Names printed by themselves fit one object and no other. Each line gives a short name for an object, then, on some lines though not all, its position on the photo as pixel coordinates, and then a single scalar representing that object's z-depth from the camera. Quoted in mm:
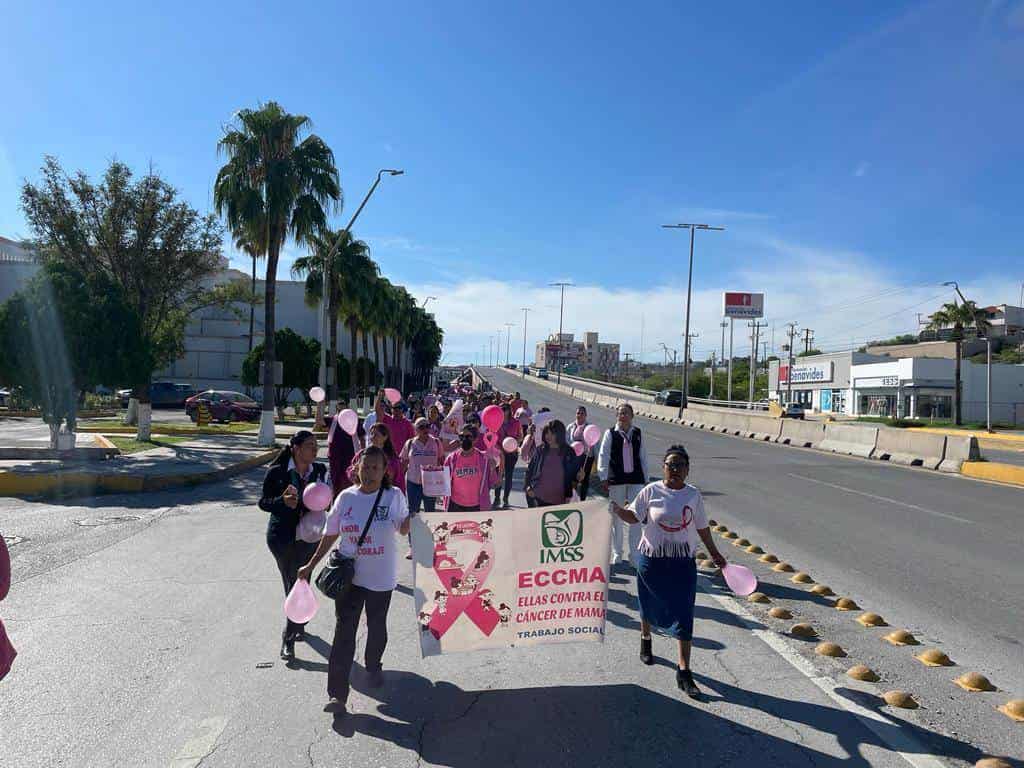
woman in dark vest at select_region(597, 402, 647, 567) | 8469
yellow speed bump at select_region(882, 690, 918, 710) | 4875
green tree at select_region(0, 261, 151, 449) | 17062
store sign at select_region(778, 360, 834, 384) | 72812
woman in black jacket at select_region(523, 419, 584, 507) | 8031
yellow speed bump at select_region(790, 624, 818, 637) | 6320
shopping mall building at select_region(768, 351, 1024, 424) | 59344
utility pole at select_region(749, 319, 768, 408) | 85275
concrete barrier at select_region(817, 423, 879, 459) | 25453
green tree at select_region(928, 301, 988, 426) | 49062
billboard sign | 91062
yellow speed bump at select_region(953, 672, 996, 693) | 5200
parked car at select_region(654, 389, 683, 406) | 62750
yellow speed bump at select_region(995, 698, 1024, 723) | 4699
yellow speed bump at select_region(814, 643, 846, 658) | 5844
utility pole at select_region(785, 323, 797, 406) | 75562
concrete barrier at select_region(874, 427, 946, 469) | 21922
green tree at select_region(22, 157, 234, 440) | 24484
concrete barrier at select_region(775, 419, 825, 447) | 29356
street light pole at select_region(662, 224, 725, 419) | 47844
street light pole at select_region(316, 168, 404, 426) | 25141
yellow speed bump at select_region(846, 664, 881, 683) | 5355
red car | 36406
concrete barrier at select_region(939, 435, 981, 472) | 20766
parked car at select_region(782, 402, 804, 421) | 53331
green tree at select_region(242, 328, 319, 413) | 40375
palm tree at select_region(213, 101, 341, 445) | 24297
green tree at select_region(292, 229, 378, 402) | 36594
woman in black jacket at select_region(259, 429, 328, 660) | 5613
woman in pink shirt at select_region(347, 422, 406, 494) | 7989
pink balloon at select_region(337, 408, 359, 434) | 8938
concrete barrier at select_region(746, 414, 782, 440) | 32969
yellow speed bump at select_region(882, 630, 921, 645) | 6180
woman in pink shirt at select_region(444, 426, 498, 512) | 8273
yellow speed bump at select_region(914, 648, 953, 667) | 5684
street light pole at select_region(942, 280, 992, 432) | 45412
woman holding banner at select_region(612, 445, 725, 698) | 5062
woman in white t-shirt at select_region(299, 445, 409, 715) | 4691
